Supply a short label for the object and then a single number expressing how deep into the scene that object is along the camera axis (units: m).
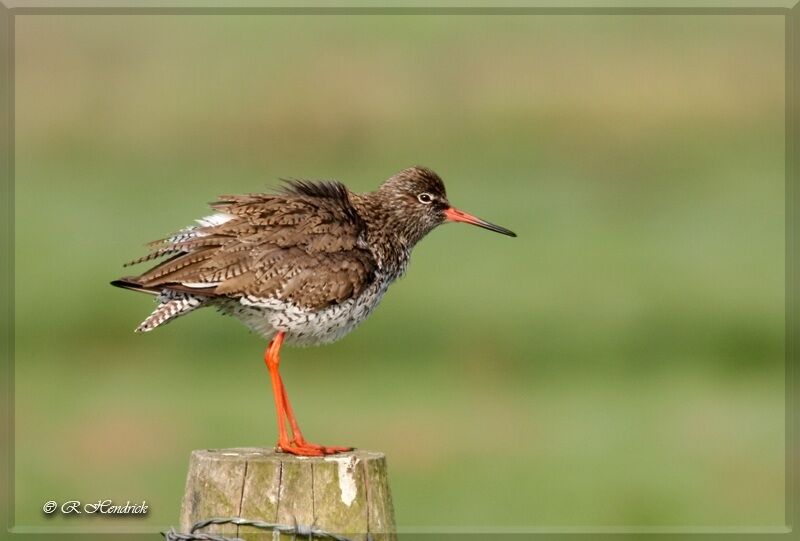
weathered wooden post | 12.02
